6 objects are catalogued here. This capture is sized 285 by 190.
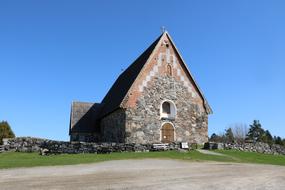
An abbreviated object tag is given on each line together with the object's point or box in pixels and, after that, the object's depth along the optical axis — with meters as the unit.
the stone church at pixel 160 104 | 18.84
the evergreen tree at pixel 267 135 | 41.98
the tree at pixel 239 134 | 48.60
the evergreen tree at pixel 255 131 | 48.55
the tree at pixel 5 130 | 27.17
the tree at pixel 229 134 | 46.01
